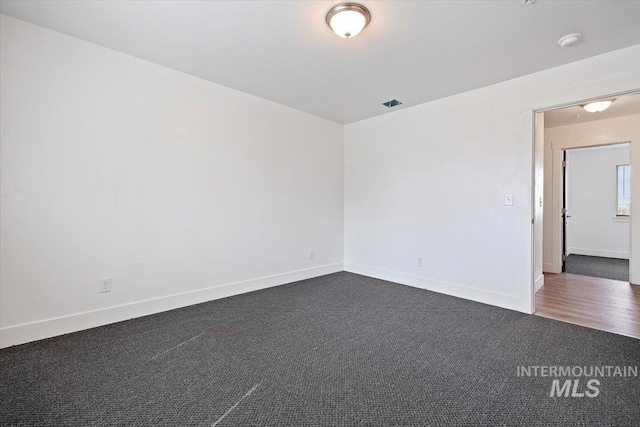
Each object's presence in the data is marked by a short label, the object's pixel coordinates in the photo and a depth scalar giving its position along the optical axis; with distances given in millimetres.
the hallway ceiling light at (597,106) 3584
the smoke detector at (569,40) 2341
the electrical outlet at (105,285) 2670
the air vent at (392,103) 3867
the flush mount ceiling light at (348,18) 2033
